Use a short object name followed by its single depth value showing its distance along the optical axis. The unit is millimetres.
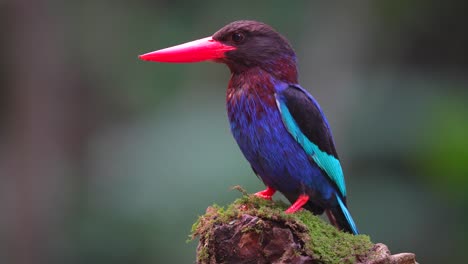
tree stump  6633
